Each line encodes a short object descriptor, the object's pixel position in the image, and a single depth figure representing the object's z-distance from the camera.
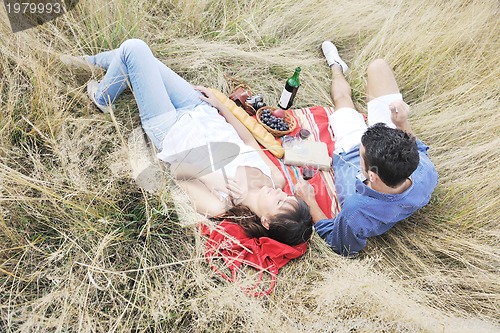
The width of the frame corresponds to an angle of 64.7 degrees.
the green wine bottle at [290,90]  3.48
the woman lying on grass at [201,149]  2.73
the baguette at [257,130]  3.27
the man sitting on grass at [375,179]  2.43
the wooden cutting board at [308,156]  3.22
